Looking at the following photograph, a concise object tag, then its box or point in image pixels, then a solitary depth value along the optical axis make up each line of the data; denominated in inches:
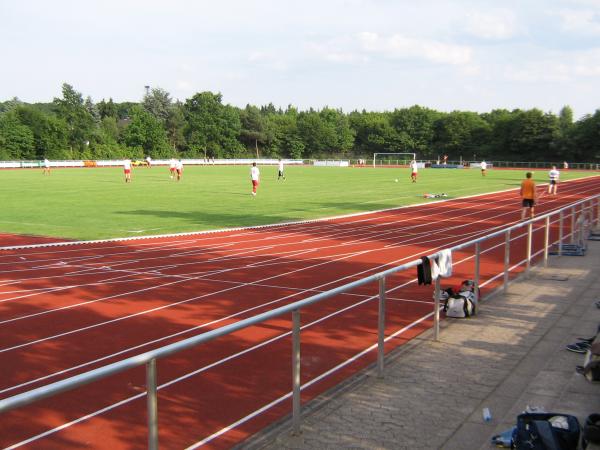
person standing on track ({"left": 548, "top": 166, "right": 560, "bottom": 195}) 1364.4
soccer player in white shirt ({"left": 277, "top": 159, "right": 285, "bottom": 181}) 1862.0
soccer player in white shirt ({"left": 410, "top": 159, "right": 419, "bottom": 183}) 1784.0
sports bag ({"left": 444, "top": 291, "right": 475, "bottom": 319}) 333.4
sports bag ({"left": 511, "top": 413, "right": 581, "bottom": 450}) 170.4
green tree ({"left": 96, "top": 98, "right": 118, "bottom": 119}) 5757.9
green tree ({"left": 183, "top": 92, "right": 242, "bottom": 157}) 4507.9
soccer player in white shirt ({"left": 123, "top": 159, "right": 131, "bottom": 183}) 1715.1
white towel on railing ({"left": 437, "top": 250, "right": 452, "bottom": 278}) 291.4
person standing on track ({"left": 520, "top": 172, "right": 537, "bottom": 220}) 856.9
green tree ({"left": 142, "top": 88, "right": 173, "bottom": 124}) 4913.9
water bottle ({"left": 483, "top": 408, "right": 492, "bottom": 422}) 204.1
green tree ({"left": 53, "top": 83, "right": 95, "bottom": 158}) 3789.4
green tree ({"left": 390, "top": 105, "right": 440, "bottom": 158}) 4623.5
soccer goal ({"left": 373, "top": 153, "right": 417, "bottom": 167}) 4131.4
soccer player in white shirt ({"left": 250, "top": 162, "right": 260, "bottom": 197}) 1218.6
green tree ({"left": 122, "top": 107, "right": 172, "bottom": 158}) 4067.4
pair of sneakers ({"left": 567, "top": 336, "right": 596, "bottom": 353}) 269.3
